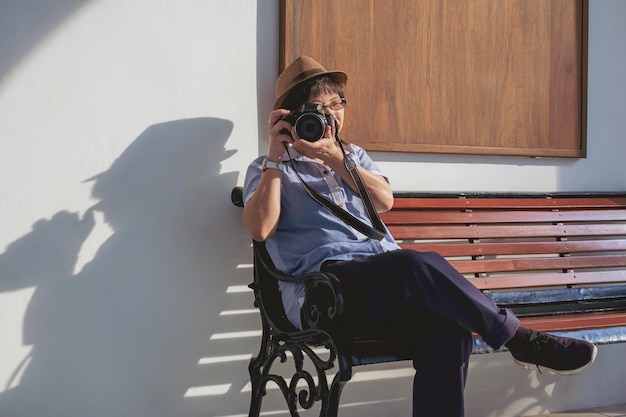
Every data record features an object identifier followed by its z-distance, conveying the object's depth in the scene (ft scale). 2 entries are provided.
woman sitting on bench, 7.72
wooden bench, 9.45
